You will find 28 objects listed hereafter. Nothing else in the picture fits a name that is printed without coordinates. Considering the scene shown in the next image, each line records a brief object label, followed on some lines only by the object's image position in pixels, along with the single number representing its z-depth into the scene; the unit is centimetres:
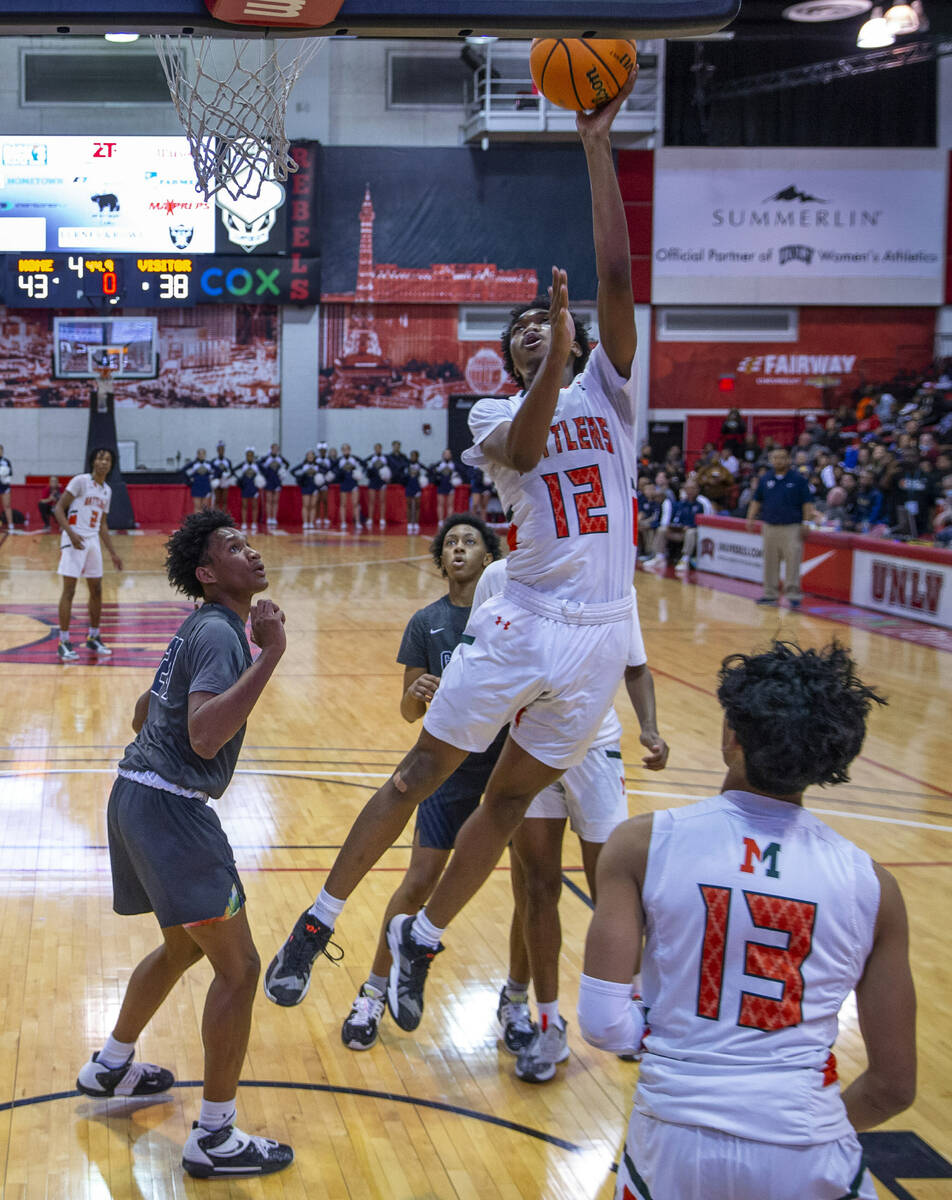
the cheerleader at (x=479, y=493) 2633
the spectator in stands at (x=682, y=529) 2014
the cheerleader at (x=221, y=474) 2678
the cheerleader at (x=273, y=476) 2698
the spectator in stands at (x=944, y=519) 1495
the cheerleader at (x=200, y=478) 2644
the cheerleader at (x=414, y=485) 2697
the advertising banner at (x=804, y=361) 2881
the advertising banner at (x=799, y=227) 2808
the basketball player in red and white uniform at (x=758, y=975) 206
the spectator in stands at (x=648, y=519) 2111
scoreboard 2644
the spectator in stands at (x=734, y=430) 2697
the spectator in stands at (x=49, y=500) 2361
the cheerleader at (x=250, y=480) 2658
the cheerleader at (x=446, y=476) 2678
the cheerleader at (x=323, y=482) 2672
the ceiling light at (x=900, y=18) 1988
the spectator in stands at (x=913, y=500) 1673
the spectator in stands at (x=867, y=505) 1803
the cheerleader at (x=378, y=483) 2716
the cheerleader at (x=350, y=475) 2688
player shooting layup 358
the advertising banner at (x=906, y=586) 1412
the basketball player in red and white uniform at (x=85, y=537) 1089
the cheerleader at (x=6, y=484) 2433
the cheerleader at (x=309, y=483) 2648
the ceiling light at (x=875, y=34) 1998
